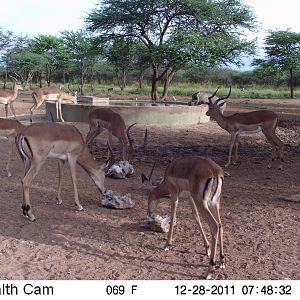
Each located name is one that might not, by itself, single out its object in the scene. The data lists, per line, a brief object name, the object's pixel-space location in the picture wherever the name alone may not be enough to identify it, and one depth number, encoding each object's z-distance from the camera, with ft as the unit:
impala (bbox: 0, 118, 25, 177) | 25.70
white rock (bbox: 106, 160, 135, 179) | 24.27
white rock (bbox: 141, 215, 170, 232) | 16.25
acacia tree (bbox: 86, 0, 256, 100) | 72.33
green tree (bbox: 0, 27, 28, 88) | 128.25
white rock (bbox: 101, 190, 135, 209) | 18.90
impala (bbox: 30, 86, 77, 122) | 50.20
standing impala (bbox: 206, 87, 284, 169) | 29.94
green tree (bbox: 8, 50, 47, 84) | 121.60
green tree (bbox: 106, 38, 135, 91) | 78.54
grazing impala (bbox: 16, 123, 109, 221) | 17.75
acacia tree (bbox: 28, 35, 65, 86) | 132.25
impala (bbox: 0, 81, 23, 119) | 50.13
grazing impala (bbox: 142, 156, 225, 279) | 13.15
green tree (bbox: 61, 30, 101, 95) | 116.98
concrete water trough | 44.96
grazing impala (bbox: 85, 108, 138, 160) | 28.73
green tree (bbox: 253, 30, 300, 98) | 106.78
